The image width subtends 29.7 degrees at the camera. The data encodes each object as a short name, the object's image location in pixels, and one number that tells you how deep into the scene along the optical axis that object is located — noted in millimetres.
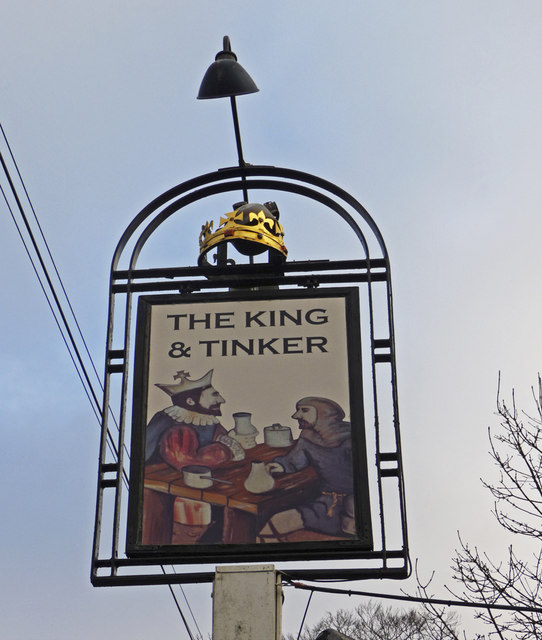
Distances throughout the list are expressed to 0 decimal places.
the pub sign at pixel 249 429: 6340
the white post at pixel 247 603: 5875
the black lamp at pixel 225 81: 7383
